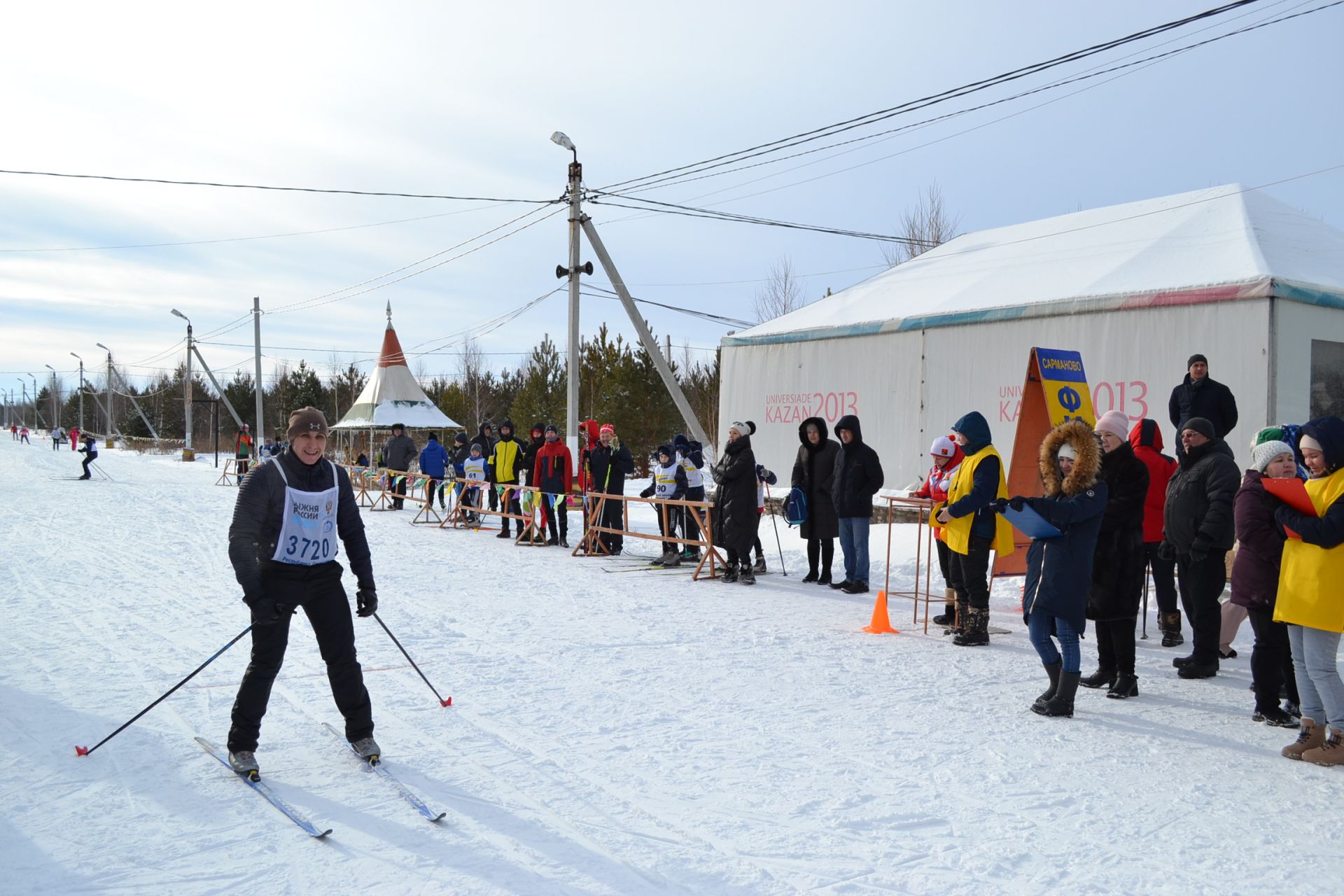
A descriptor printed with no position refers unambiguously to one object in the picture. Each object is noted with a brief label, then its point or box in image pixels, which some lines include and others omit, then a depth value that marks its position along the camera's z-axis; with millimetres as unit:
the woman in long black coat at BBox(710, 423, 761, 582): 11180
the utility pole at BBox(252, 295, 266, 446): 39281
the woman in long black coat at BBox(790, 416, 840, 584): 11117
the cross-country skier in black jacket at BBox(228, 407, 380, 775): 4645
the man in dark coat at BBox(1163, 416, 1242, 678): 6508
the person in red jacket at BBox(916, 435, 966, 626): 8078
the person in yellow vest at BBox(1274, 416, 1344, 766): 4762
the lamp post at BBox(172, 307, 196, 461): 45312
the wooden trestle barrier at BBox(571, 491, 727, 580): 11742
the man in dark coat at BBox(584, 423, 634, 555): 14102
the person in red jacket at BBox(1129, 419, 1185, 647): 7547
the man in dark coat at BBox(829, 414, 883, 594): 10516
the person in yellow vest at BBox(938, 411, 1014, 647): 7156
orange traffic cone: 8281
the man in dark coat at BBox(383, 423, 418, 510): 22188
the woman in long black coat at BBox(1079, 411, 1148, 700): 6180
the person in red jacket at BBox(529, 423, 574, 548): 14594
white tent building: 11836
